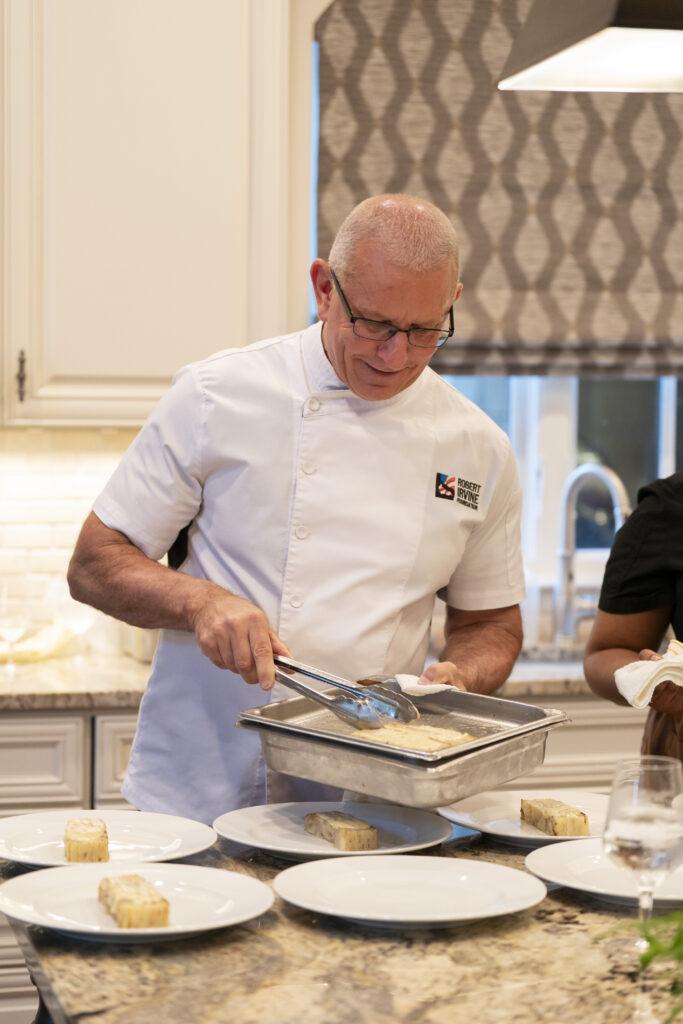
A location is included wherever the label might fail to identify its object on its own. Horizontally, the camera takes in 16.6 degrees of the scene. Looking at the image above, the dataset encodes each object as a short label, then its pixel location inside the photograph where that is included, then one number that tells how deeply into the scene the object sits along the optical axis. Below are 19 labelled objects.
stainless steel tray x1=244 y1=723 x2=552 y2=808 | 2.63
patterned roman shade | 4.93
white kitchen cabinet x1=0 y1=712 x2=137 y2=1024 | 4.18
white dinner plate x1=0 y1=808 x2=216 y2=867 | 2.68
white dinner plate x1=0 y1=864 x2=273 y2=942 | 2.45
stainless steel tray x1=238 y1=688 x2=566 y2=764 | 2.71
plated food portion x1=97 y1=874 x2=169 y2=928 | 2.44
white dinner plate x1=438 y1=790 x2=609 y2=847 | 2.82
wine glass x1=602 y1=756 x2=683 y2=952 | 2.36
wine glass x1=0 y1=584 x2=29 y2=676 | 4.49
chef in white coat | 3.21
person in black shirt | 3.43
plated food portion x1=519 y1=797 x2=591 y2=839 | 2.82
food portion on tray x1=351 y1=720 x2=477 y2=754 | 2.68
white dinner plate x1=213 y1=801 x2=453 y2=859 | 2.71
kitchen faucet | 5.05
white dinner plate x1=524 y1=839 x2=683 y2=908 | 2.60
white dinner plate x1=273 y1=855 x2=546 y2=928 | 2.51
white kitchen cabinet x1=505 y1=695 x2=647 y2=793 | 4.48
